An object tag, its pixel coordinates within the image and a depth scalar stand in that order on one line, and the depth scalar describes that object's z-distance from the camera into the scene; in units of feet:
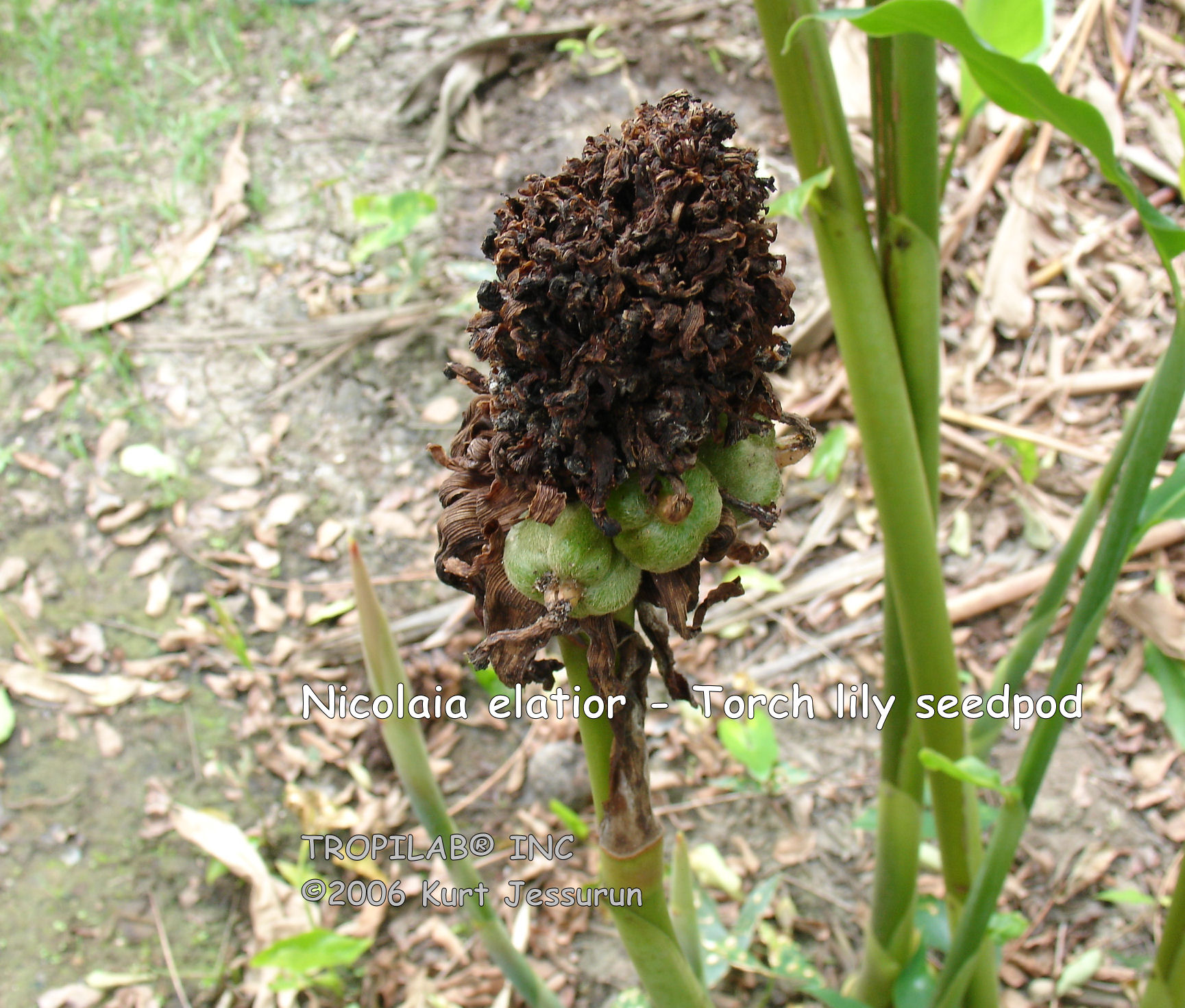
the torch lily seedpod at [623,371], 1.06
